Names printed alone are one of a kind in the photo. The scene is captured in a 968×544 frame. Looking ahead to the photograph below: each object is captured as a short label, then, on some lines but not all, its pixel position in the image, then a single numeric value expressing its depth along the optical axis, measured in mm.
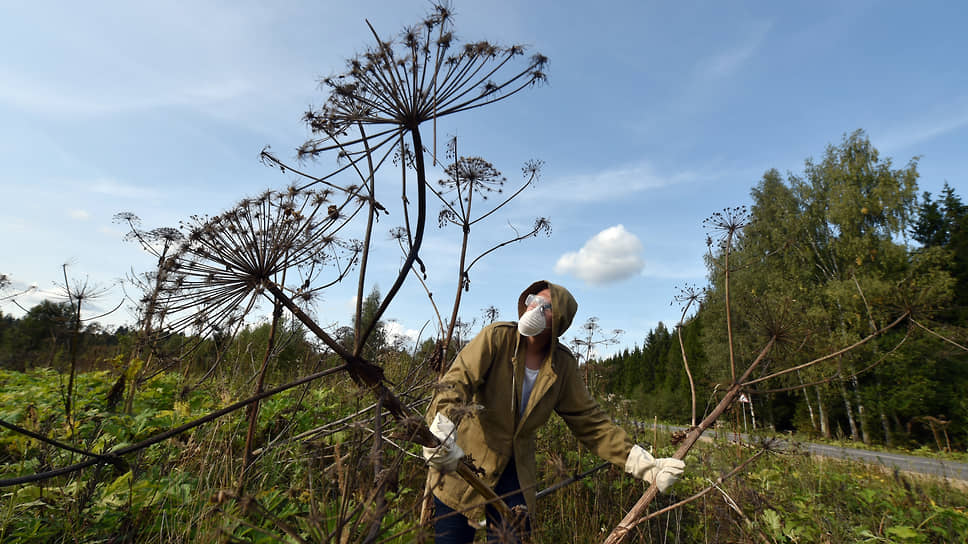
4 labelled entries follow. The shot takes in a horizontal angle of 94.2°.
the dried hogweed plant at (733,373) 2275
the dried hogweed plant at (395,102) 2379
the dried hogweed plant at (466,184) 4047
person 3172
